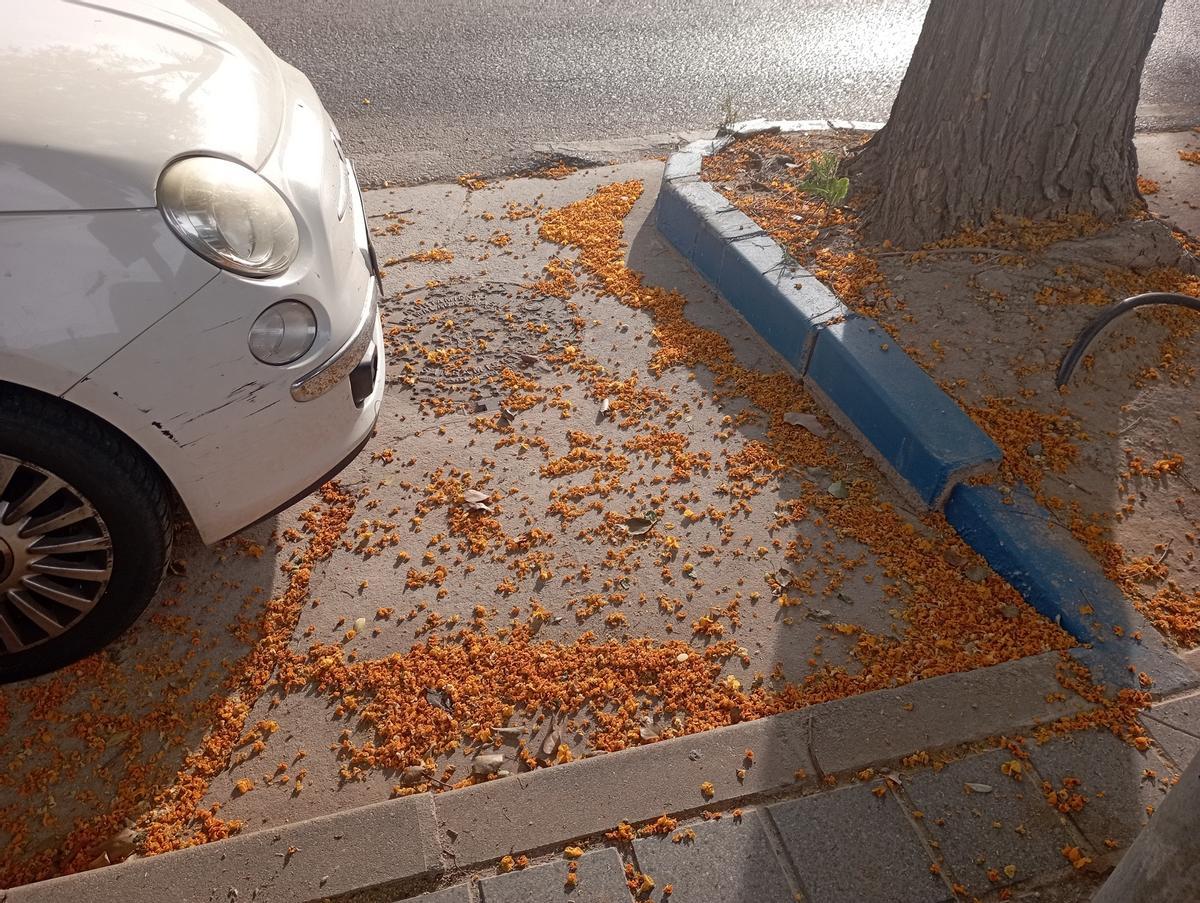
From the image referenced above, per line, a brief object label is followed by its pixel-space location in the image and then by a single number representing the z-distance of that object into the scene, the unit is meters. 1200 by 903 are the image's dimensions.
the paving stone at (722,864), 2.09
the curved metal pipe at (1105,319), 3.55
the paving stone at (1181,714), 2.44
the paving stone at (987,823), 2.14
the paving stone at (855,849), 2.09
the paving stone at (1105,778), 2.22
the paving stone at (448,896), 2.07
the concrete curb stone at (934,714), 2.39
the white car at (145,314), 2.16
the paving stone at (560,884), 2.08
